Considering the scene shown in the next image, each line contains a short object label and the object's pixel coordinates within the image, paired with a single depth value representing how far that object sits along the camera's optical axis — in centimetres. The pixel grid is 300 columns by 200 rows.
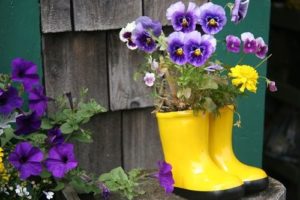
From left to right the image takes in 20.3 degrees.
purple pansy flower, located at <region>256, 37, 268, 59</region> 152
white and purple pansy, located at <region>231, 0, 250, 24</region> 148
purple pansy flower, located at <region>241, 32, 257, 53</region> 152
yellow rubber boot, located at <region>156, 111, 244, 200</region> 150
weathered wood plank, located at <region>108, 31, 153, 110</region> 174
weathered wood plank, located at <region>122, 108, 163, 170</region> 181
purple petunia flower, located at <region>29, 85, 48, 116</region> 147
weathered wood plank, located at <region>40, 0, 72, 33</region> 165
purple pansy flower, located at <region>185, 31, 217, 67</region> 143
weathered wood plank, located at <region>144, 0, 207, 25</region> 173
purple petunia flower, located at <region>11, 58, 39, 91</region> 146
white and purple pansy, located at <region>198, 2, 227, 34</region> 146
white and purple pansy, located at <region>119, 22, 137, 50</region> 153
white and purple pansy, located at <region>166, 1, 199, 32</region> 146
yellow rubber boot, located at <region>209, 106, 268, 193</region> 155
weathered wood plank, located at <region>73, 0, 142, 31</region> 168
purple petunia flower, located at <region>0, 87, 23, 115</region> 145
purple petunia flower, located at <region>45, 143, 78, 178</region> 144
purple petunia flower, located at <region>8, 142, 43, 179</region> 142
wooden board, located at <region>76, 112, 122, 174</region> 177
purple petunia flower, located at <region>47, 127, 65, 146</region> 149
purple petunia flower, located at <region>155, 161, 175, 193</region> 148
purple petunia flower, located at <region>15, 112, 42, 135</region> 147
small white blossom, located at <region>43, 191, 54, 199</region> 147
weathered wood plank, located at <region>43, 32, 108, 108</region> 168
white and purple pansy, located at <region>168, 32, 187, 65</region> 144
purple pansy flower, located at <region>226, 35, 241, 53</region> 151
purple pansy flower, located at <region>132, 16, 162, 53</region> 148
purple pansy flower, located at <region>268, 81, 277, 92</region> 154
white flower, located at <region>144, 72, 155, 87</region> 149
